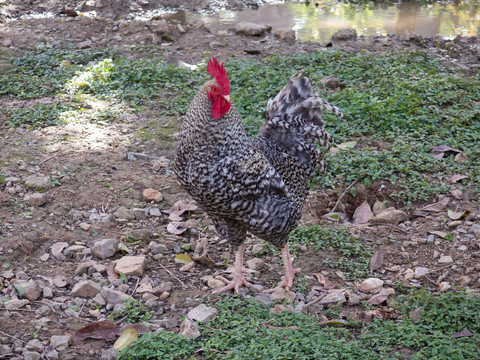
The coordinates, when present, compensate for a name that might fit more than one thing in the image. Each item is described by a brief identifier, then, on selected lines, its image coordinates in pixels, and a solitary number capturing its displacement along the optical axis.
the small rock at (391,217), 5.67
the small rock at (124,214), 5.55
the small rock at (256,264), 5.18
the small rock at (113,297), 4.39
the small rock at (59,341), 3.75
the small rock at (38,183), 5.68
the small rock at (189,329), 3.88
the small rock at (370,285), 4.69
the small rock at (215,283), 4.80
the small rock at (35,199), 5.41
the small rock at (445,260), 4.99
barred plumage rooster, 4.20
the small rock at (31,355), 3.59
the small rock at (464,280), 4.65
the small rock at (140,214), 5.62
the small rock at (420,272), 4.86
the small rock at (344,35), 10.12
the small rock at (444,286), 4.58
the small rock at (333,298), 4.52
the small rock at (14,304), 4.12
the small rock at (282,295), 4.61
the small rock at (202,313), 4.13
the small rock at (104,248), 4.92
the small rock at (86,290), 4.43
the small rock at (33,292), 4.25
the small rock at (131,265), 4.73
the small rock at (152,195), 5.86
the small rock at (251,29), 10.23
